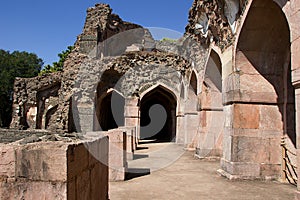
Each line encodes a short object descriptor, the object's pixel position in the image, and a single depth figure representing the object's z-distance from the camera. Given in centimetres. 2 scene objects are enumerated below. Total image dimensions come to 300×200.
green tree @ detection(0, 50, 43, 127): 2638
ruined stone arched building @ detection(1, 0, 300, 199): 572
